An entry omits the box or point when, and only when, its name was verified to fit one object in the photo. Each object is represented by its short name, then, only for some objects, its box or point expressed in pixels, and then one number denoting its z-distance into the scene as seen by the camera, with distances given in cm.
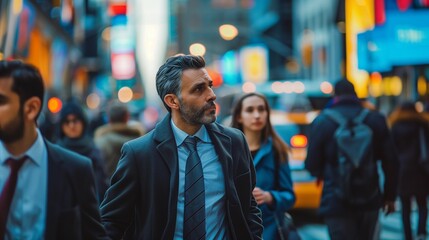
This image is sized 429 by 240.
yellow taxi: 1269
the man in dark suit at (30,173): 323
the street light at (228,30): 3536
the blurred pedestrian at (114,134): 918
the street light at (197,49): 4842
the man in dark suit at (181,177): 407
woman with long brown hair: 605
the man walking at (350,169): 678
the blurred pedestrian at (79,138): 828
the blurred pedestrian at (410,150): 1038
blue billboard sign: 1286
